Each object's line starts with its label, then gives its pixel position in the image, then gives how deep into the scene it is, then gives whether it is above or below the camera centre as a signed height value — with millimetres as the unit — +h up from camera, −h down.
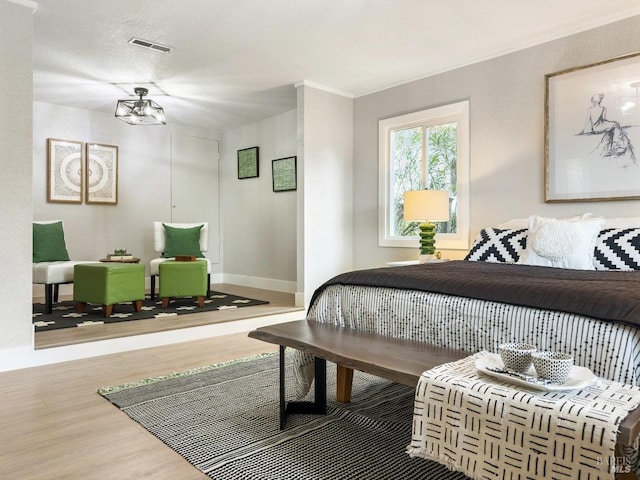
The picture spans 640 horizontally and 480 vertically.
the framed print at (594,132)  3217 +744
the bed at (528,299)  1445 -254
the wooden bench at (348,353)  1553 -446
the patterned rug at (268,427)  1705 -871
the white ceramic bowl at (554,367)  1222 -355
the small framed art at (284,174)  5871 +757
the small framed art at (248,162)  6453 +985
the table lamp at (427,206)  3965 +232
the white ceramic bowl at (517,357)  1311 -354
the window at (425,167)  4207 +654
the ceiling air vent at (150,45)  3699 +1526
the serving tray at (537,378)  1195 -394
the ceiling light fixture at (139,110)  4746 +1246
